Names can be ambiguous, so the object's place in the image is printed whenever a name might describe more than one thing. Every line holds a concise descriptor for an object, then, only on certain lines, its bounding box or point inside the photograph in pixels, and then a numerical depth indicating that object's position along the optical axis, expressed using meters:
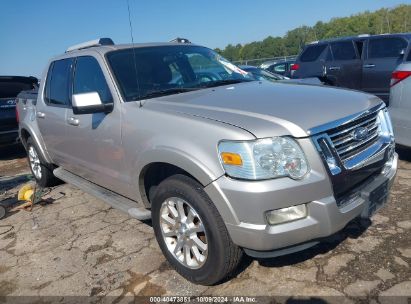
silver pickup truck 2.38
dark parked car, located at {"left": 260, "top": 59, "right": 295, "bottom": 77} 15.33
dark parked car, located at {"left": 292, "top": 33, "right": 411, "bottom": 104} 8.91
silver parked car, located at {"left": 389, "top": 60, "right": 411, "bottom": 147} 4.59
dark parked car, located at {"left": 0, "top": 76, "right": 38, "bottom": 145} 7.90
